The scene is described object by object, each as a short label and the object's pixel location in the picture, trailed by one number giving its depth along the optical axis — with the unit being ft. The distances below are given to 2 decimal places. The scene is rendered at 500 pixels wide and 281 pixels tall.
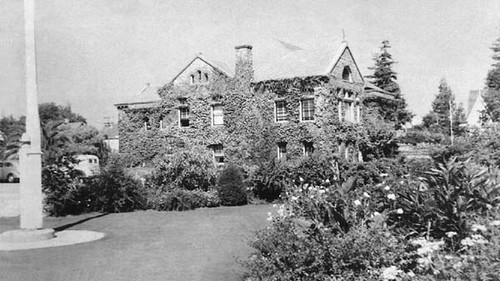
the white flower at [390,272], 18.94
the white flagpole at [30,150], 39.91
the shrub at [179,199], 68.03
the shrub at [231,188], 72.08
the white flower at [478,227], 18.55
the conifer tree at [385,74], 182.53
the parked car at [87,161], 163.21
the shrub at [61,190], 63.93
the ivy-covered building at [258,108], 103.40
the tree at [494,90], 114.48
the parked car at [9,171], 144.87
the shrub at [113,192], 65.92
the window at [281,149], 106.01
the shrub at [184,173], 74.95
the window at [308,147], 103.10
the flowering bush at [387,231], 22.09
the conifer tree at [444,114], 215.10
